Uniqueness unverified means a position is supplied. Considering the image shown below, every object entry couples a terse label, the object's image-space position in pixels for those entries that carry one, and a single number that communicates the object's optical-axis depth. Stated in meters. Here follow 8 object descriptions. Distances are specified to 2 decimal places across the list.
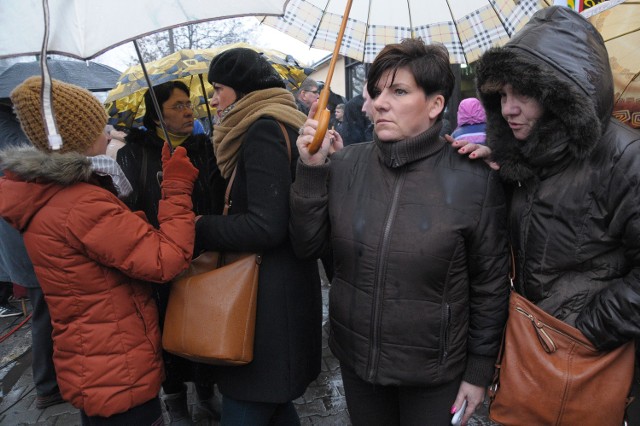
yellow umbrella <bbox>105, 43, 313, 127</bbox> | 2.82
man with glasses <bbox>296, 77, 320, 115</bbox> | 7.76
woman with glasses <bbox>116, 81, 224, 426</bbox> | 2.50
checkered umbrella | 2.19
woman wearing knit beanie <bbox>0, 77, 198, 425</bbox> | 1.68
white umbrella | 1.45
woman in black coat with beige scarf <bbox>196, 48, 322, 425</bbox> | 1.88
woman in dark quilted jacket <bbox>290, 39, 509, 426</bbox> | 1.67
